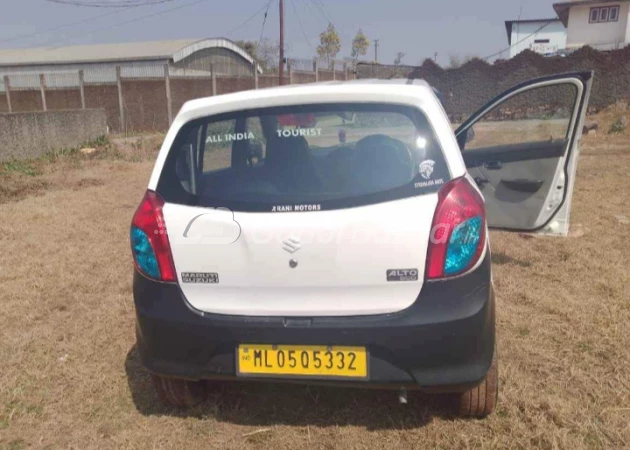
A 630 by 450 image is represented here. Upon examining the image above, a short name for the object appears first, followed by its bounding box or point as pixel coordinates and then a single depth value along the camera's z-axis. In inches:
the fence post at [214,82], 868.8
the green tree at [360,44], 2819.9
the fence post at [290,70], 1127.0
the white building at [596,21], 1349.7
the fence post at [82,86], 858.1
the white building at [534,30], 2284.7
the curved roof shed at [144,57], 1389.0
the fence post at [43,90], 908.0
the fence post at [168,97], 816.3
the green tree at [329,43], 2669.8
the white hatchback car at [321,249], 87.4
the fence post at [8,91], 939.8
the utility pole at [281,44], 960.6
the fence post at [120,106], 825.3
